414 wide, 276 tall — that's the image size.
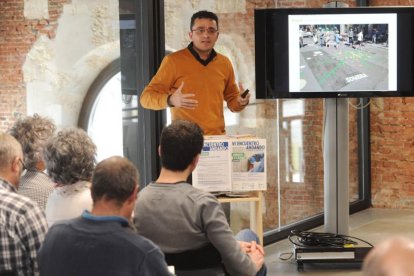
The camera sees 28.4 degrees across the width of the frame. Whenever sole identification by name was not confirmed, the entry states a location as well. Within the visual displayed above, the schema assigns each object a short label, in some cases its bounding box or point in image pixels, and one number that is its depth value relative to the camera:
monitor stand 6.05
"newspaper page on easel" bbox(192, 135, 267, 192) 5.12
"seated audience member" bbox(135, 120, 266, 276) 3.62
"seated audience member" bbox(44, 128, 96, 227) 3.70
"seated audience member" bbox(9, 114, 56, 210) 4.02
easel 5.18
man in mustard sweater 5.58
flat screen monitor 5.76
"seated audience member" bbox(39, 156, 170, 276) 2.85
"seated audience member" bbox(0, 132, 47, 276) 3.17
